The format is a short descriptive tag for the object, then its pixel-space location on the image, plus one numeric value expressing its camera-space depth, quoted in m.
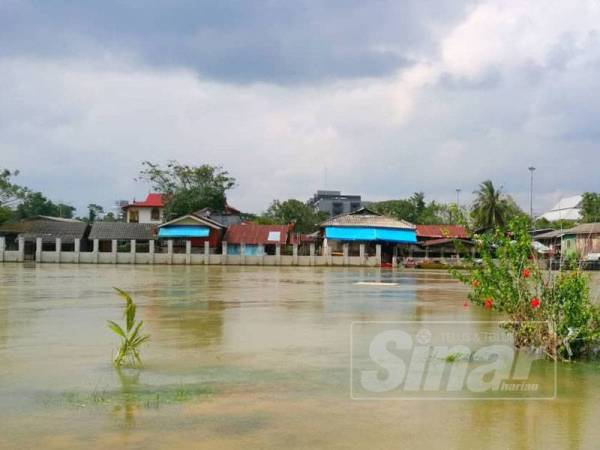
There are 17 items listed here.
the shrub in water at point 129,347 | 8.71
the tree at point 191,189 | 62.06
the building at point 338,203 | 114.19
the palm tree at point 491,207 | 61.00
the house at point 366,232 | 55.66
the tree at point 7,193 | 58.81
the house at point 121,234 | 58.38
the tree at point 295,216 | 68.56
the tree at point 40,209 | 72.82
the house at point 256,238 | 57.22
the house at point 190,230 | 56.47
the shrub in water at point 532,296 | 8.91
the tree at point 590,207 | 62.01
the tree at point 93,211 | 90.69
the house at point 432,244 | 57.06
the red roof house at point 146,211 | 68.75
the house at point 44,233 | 56.66
